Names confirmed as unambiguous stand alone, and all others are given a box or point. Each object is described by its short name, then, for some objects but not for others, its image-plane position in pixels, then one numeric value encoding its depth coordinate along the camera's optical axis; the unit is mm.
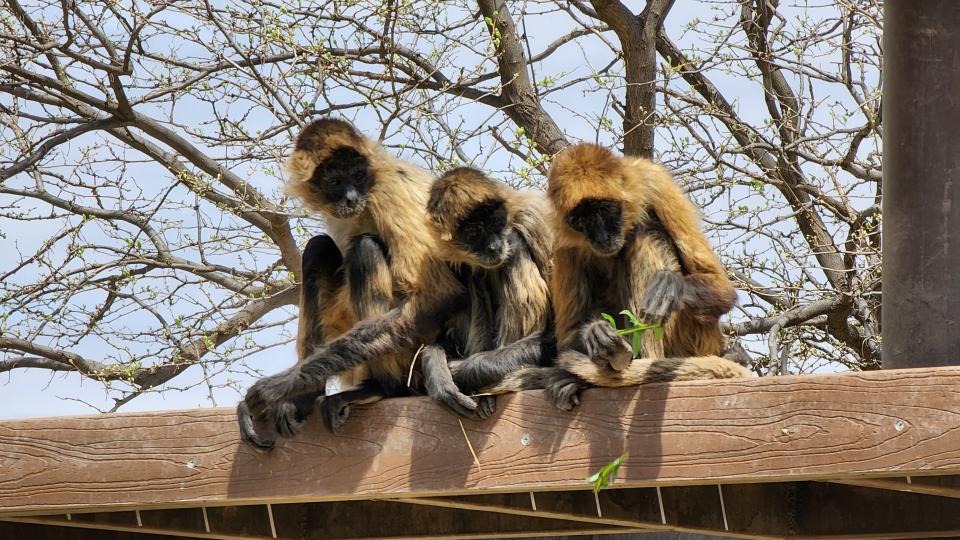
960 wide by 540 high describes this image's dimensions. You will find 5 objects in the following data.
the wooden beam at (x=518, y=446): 6492
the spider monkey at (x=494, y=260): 9258
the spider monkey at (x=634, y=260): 8187
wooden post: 7461
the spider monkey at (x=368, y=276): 8484
